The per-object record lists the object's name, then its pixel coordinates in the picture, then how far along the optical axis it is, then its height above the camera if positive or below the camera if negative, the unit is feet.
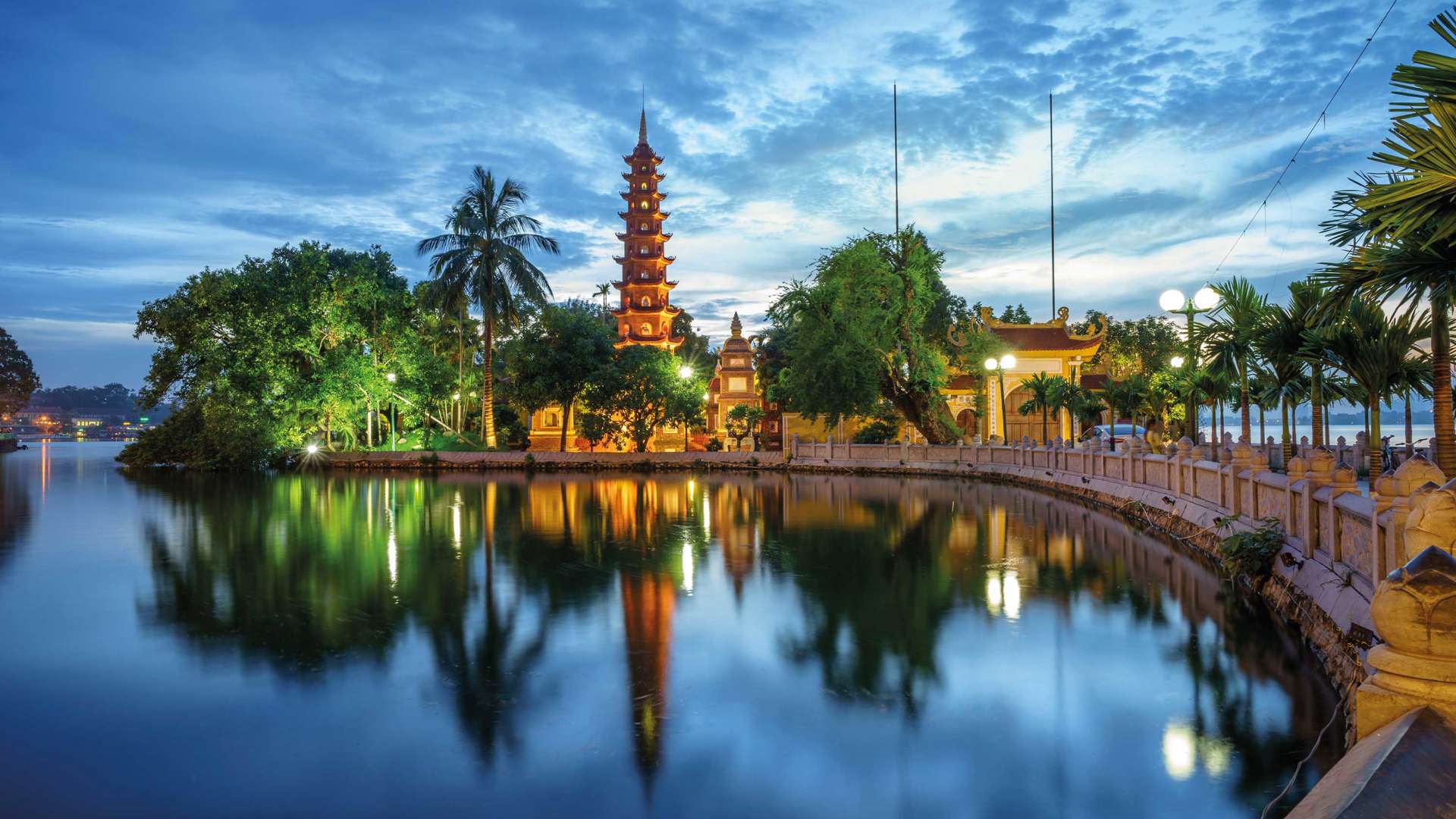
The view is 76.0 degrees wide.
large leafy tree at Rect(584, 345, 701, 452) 147.95 +4.21
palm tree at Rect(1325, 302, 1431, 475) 53.06 +3.92
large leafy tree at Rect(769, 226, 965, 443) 122.72 +11.94
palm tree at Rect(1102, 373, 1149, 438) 120.57 +2.86
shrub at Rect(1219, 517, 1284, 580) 36.91 -5.41
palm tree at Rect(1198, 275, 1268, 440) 66.08 +6.30
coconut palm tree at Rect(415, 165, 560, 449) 141.08 +25.15
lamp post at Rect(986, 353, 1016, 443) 116.67 +6.94
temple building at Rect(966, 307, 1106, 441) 140.15 +9.26
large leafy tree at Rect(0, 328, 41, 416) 290.56 +16.70
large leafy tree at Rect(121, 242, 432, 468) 139.64 +11.51
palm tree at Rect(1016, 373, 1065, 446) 125.39 +3.46
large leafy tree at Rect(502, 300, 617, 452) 147.23 +10.47
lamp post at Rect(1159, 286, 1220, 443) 60.13 +7.45
